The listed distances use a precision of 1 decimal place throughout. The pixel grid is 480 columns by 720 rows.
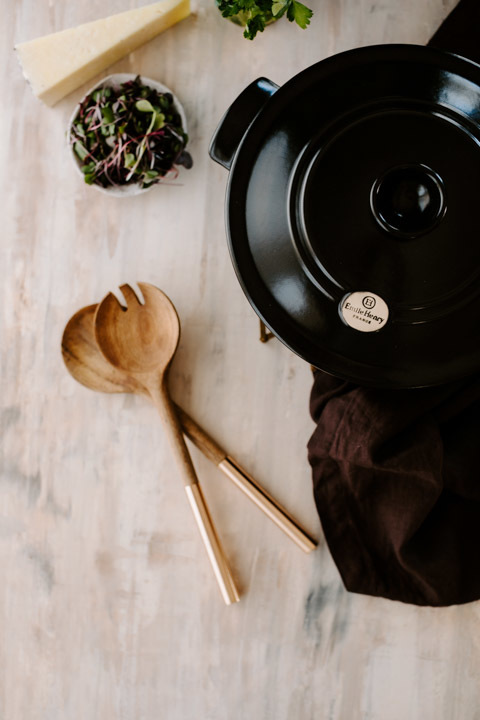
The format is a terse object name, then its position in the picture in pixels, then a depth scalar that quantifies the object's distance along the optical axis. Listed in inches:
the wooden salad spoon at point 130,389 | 33.5
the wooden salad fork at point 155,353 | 32.9
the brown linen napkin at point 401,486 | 29.8
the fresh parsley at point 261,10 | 28.8
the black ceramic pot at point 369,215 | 22.9
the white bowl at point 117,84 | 33.2
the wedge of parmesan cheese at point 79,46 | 33.2
